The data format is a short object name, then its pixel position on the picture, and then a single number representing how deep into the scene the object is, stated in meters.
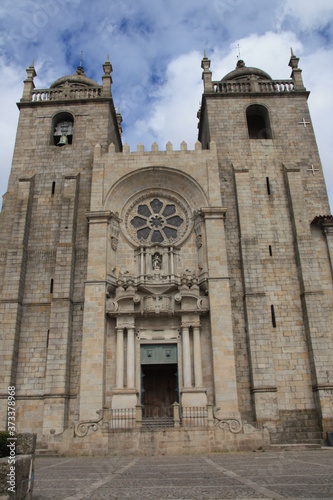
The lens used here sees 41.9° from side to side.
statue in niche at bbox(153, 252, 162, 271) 17.80
